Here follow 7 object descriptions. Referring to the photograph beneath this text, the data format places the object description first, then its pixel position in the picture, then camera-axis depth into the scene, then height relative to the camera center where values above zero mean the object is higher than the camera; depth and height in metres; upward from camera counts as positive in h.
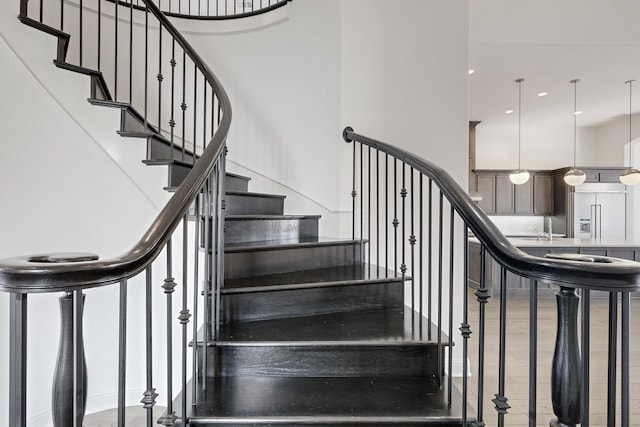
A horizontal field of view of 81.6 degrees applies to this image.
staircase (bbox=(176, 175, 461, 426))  1.39 -0.59
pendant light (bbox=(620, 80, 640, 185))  5.81 +0.66
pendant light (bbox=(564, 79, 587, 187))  6.06 +0.68
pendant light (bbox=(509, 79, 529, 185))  6.19 +0.69
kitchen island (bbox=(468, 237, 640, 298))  5.43 -0.48
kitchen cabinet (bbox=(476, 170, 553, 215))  7.94 +0.51
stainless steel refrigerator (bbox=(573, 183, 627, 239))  7.48 +0.14
